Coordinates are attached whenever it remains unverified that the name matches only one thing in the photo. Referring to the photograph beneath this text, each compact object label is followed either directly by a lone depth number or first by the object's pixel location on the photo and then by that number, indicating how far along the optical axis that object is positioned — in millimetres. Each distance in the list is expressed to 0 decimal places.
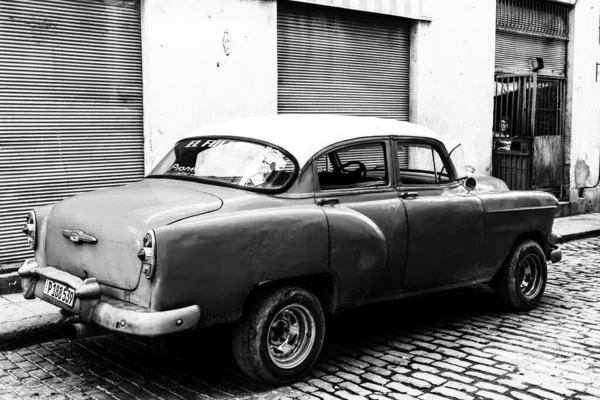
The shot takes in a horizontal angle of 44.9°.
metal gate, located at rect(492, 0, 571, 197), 12977
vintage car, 4293
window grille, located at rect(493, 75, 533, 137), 13070
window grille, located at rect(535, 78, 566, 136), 13703
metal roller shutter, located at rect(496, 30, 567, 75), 13195
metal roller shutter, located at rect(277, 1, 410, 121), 10094
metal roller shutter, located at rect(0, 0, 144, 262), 7570
